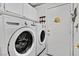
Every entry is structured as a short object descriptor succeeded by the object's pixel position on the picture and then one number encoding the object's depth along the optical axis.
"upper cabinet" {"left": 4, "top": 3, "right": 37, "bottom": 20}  1.10
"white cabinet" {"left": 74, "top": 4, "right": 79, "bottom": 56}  1.33
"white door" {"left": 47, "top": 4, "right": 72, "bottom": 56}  1.34
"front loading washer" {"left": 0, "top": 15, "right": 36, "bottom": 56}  0.98
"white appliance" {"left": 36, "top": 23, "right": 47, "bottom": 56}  1.39
